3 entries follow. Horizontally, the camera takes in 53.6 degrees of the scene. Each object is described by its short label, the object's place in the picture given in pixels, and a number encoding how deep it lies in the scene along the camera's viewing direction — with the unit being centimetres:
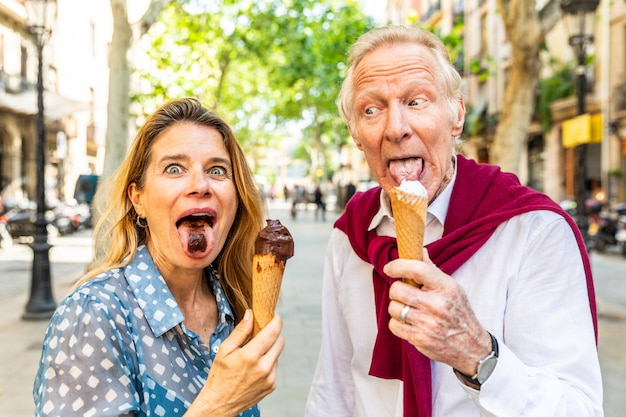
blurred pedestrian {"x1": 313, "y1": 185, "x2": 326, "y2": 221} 3144
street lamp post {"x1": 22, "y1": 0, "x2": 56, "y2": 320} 844
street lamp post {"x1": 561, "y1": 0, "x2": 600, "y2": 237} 883
